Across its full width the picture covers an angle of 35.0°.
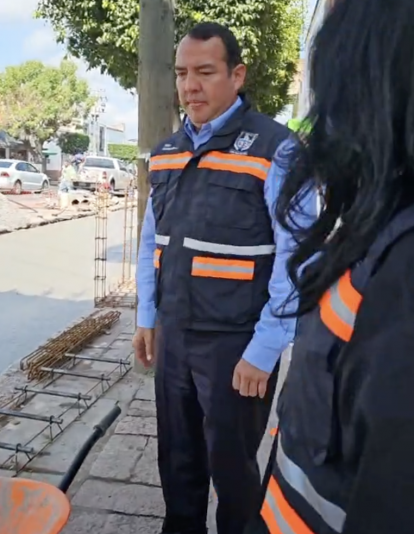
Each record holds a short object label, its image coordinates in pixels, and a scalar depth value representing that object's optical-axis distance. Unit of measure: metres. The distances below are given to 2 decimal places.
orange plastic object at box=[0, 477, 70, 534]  1.67
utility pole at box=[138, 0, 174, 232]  4.22
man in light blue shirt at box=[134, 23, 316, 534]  2.18
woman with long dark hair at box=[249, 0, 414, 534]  0.75
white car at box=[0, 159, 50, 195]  26.72
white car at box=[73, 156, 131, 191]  27.00
